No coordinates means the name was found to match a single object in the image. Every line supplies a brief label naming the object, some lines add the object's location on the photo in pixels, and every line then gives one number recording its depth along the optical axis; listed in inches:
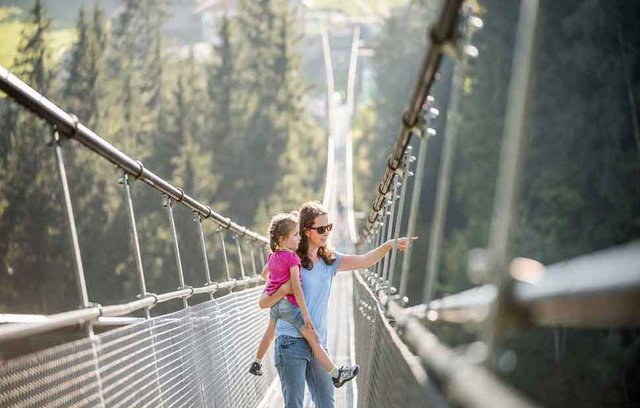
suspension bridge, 73.8
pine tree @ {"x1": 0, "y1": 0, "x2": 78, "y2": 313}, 2014.6
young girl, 304.2
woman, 306.9
